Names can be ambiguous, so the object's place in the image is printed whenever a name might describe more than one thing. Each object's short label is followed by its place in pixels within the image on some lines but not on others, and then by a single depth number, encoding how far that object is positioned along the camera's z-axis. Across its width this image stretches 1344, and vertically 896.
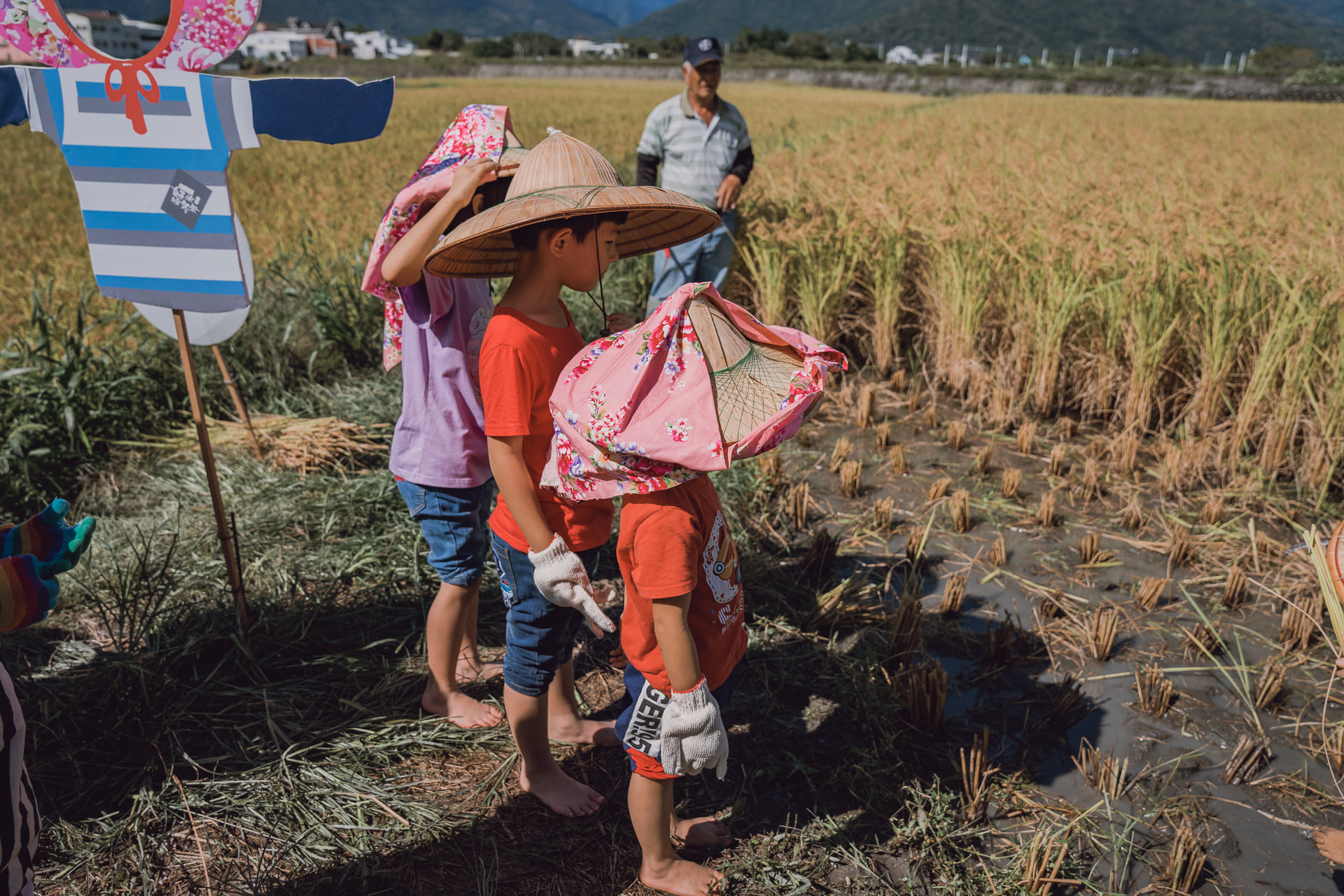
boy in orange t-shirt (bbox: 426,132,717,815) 1.55
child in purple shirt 1.88
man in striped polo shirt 4.65
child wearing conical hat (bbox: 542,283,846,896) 1.30
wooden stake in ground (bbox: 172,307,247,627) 2.23
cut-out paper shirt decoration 1.93
